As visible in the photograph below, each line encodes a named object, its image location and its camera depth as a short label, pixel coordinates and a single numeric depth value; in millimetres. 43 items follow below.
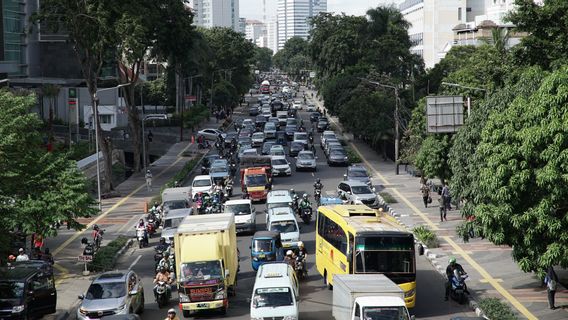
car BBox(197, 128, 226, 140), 92181
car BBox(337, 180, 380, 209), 49500
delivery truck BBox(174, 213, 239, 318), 27922
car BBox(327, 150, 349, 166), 71188
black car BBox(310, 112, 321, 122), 111112
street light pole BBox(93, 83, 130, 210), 53416
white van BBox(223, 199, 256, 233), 43000
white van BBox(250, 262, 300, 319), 25266
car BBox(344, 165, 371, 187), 56500
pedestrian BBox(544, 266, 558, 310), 27766
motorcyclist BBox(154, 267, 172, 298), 29828
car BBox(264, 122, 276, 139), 89562
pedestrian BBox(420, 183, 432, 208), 50438
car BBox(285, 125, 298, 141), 90312
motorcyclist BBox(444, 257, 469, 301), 29609
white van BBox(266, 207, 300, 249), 37406
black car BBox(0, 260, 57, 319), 26828
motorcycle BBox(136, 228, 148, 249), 41750
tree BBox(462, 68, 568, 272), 25766
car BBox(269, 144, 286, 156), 69900
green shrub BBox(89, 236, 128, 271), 36812
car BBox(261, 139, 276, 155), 73238
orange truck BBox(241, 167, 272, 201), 53062
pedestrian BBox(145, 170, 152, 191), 60062
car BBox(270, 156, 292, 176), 64500
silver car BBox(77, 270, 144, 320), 26781
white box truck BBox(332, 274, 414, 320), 23203
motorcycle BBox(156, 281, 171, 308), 29672
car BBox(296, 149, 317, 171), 67962
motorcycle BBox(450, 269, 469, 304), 29391
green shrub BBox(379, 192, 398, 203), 53044
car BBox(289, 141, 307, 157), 77250
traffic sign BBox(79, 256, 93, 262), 35562
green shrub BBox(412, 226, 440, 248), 39125
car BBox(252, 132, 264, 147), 83375
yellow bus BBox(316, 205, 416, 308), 27625
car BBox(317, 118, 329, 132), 101000
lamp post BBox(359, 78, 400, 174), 67688
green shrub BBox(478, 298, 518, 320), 26703
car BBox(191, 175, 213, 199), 53781
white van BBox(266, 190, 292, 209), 44625
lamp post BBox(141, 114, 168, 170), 101812
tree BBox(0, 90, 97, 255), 30312
